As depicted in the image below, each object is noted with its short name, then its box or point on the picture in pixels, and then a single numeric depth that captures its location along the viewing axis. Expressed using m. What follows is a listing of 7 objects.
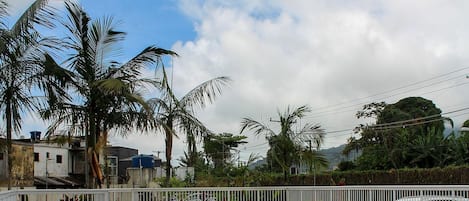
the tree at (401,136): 39.31
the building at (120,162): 45.75
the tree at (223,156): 28.43
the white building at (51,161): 39.78
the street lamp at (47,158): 40.61
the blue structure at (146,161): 26.92
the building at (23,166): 33.47
